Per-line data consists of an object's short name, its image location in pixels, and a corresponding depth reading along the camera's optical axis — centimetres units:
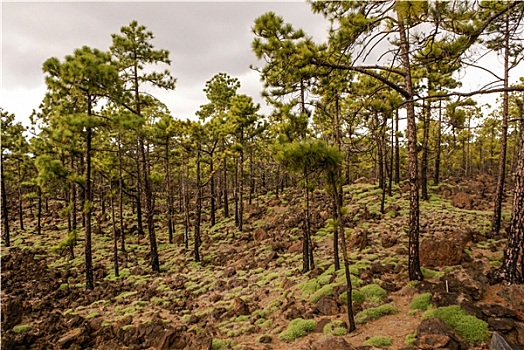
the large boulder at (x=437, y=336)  622
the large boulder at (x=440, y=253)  1050
